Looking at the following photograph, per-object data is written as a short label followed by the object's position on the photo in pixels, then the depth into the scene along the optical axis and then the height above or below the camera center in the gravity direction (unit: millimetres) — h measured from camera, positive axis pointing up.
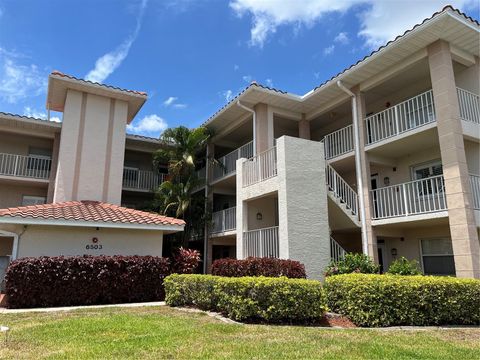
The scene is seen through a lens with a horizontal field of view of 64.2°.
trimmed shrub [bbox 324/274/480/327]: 8562 -772
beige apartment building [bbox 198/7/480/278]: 11695 +3794
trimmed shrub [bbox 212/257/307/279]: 11281 -32
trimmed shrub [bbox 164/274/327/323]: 8672 -736
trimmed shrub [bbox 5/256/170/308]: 11852 -414
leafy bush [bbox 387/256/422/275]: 11055 -66
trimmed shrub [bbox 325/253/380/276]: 11824 +23
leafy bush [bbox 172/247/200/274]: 15469 +242
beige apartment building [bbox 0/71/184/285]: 13773 +4342
